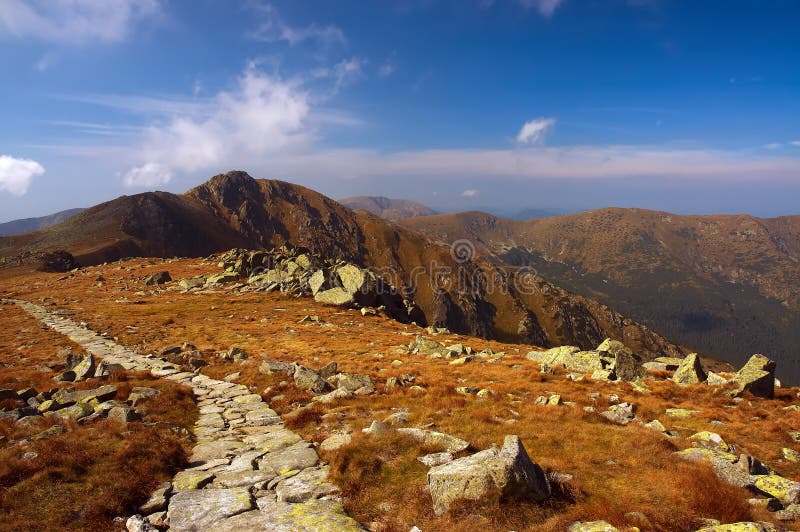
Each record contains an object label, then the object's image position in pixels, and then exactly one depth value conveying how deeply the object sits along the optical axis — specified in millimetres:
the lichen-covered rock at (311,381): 20094
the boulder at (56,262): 120100
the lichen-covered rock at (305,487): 10195
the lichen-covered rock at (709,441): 14098
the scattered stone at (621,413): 17516
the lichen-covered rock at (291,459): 11984
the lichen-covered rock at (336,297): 53250
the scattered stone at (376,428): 13530
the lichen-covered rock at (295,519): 8820
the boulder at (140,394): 16825
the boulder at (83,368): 20562
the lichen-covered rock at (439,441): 12195
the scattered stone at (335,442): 12797
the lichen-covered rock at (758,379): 22172
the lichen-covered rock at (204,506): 9164
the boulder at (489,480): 9250
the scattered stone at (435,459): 11422
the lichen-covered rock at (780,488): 10141
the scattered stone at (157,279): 67375
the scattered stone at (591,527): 8225
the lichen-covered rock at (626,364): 25953
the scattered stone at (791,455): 13930
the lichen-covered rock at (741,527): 7966
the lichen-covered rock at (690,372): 24812
